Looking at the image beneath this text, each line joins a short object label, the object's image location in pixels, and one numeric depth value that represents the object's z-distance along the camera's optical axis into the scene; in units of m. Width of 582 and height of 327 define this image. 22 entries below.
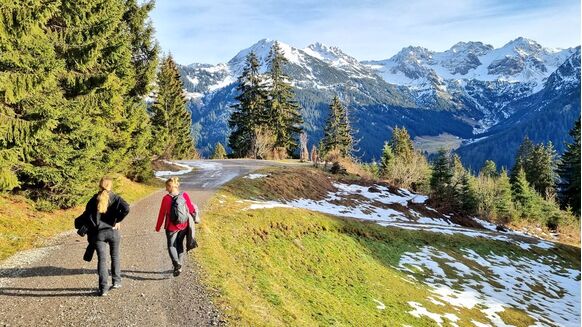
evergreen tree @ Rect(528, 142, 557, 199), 87.12
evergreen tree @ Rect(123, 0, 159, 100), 25.75
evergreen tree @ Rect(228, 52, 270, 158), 63.34
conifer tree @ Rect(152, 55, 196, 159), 29.78
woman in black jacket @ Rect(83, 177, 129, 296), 9.09
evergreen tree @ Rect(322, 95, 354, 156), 70.19
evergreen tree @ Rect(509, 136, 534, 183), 87.94
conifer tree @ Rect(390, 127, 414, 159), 85.25
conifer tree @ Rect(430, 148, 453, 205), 61.78
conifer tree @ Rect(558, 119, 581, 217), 70.00
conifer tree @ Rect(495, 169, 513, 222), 56.39
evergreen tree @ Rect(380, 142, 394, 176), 69.94
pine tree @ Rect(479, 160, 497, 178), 126.19
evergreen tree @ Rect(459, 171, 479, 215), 55.75
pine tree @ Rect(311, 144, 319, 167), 50.00
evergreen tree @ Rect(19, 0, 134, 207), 15.32
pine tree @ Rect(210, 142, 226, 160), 103.78
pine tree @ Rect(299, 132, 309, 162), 59.61
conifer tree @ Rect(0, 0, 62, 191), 12.32
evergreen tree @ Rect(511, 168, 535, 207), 64.79
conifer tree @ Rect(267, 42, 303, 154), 66.06
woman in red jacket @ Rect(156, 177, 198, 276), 10.41
